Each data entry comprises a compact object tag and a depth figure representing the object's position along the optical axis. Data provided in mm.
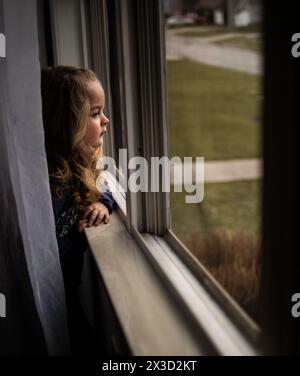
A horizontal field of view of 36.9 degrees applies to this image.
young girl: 1347
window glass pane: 684
